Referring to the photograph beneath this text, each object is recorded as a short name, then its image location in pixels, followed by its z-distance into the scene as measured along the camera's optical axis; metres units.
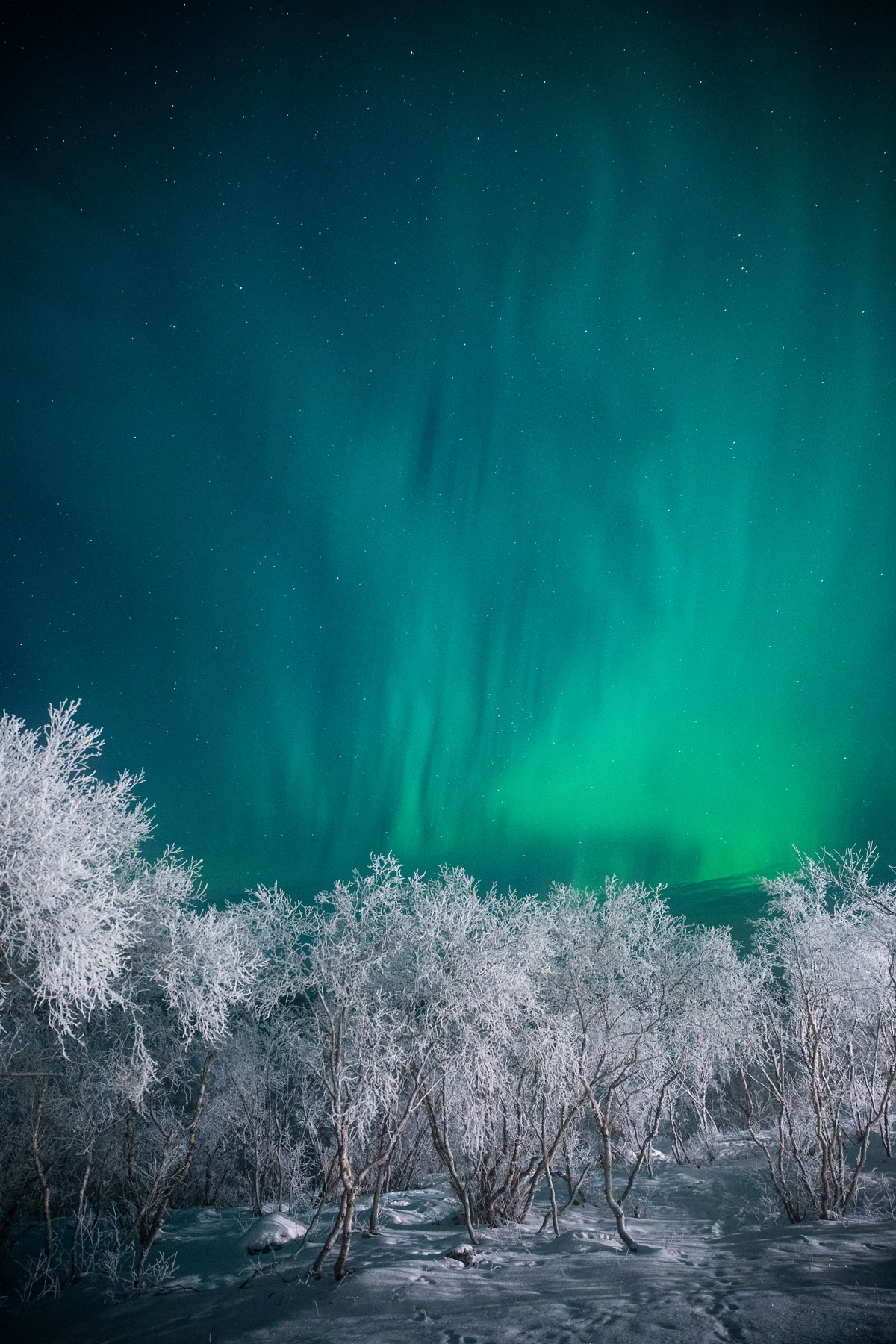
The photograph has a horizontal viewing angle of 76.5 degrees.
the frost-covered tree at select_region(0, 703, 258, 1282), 8.97
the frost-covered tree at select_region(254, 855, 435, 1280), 9.83
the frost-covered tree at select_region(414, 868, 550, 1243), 10.77
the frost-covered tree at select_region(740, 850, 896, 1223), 11.19
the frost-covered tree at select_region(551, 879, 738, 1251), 13.93
